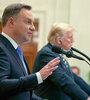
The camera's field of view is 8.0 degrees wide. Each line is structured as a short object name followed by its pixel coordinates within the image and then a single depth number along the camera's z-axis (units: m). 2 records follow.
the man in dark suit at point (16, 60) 3.91
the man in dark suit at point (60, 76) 4.54
